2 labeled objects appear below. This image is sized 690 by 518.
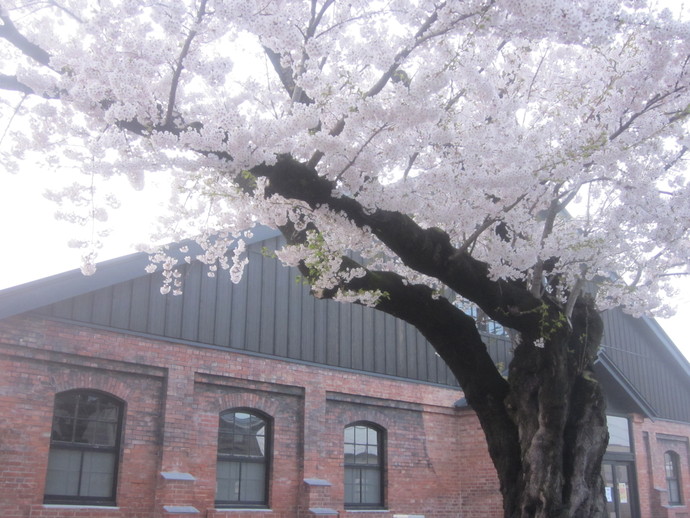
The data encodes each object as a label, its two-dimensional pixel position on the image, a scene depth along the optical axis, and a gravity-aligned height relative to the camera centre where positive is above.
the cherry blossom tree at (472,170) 6.80 +3.12
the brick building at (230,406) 12.15 +1.61
